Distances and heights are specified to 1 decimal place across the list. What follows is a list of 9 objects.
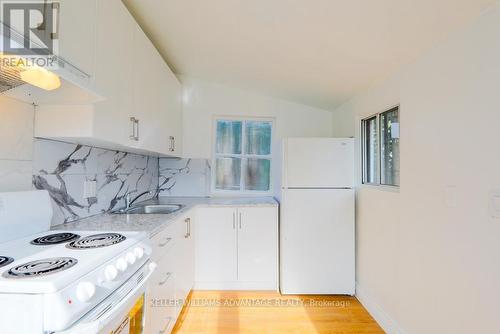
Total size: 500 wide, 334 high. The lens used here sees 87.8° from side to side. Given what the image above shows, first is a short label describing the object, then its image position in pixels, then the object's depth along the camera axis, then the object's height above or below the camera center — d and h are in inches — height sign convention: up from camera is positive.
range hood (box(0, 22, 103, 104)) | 36.7 +15.5
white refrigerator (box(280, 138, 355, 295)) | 100.3 -18.9
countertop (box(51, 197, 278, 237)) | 60.4 -12.7
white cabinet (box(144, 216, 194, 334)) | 61.0 -28.5
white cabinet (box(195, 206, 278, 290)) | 105.1 -30.1
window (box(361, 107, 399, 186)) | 83.0 +9.4
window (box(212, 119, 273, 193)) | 134.8 +9.7
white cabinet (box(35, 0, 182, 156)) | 48.1 +21.8
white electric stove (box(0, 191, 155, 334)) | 30.2 -13.9
